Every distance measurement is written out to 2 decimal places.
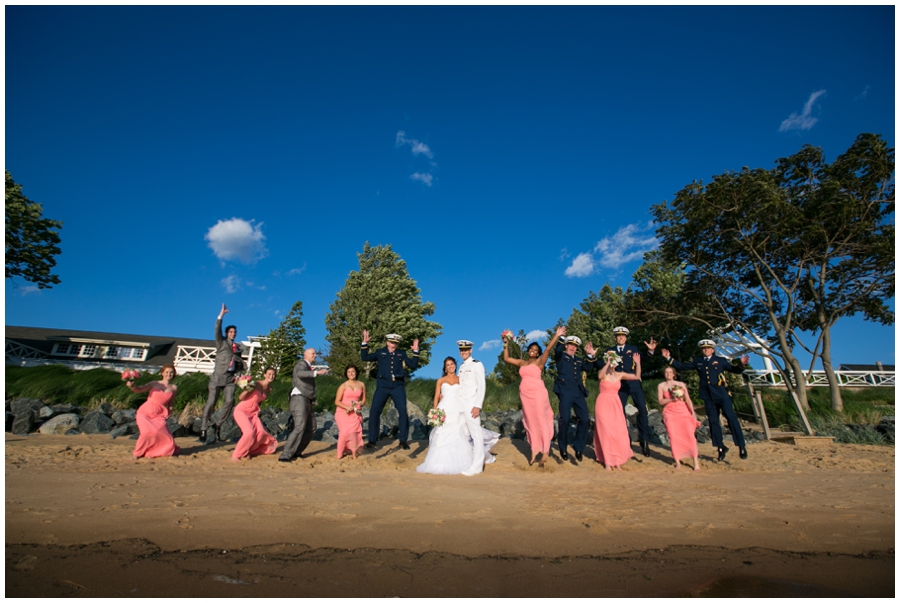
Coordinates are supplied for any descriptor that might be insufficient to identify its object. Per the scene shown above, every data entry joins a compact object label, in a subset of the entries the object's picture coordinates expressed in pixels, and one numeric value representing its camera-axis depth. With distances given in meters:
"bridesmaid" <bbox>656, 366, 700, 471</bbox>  7.69
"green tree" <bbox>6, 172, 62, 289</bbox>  19.14
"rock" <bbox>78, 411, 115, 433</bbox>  10.38
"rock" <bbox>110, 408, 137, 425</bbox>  11.34
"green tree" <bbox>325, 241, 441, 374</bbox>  29.14
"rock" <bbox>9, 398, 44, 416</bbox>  11.14
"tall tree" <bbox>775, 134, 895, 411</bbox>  16.61
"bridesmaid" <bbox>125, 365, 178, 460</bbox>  7.36
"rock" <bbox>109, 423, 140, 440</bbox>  9.81
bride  6.79
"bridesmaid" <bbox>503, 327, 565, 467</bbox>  7.32
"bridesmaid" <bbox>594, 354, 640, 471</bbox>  7.41
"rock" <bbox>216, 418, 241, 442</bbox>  9.75
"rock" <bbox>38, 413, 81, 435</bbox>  10.22
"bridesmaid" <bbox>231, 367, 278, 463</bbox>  7.58
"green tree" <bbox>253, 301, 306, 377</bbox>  23.55
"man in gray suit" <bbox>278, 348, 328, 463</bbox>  7.50
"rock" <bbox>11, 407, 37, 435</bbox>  10.08
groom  7.13
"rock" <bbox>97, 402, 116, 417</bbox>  11.84
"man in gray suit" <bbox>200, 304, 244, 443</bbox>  8.56
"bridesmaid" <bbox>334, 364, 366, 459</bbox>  7.80
